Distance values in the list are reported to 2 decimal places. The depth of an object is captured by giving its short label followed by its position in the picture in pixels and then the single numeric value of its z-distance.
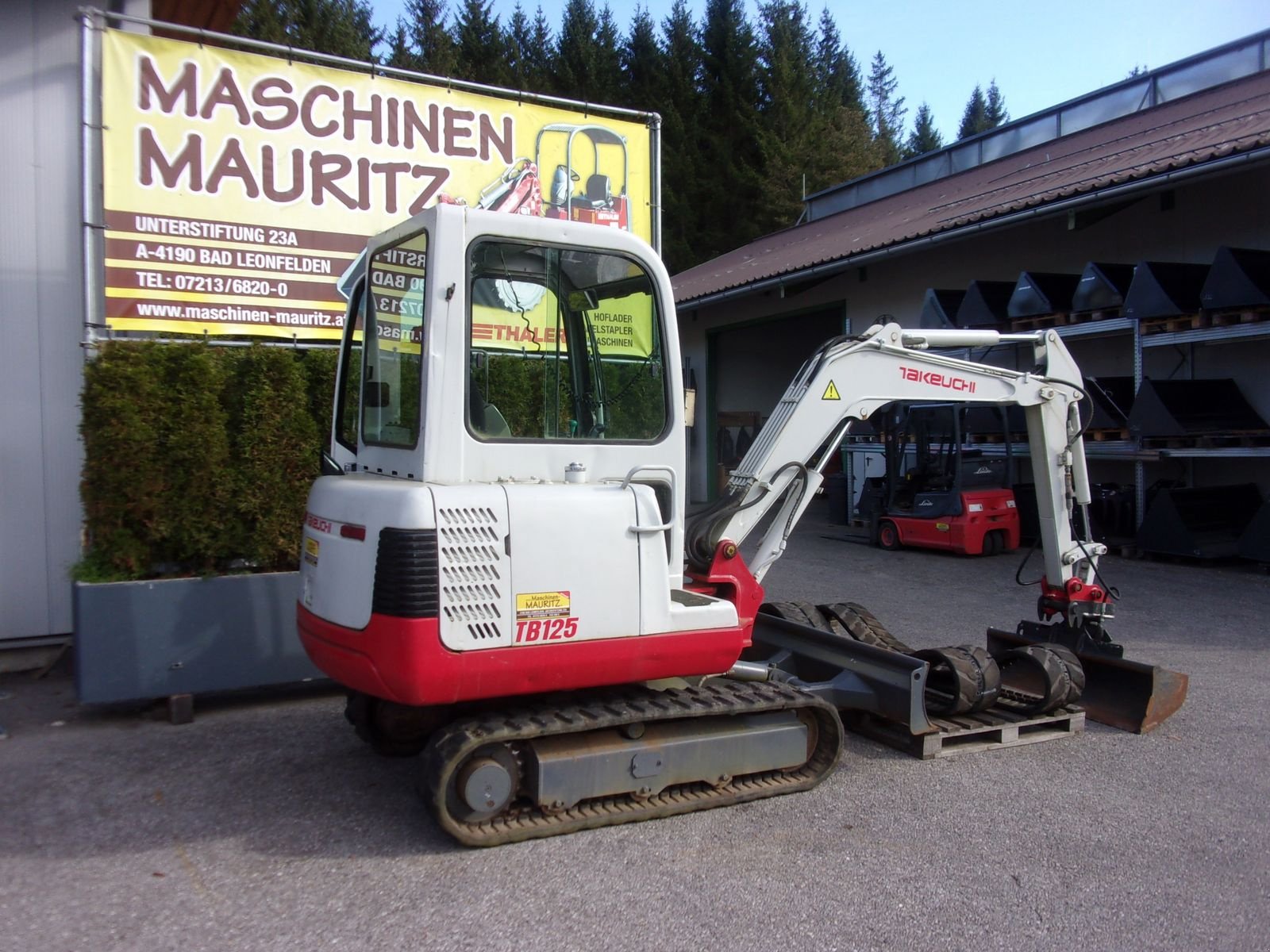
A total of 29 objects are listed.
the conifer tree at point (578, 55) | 37.91
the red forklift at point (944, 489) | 13.20
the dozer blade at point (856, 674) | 5.27
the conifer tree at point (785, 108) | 37.12
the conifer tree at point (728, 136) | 37.78
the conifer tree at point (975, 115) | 63.13
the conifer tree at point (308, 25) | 26.64
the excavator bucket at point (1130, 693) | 5.83
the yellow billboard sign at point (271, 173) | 7.29
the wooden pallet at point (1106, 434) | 12.57
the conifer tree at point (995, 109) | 64.06
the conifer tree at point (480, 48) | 36.84
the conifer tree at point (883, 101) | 61.12
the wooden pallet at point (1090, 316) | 12.81
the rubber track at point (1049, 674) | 5.68
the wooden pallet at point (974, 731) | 5.44
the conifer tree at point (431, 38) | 35.50
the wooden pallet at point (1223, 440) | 11.54
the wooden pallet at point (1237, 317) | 11.18
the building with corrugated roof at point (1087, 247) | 12.02
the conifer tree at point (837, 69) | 46.51
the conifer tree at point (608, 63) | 38.12
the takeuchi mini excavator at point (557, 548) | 4.05
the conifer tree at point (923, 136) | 57.06
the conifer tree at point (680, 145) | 37.22
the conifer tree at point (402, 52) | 35.03
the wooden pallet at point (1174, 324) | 11.77
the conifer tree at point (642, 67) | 38.72
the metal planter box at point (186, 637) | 5.95
